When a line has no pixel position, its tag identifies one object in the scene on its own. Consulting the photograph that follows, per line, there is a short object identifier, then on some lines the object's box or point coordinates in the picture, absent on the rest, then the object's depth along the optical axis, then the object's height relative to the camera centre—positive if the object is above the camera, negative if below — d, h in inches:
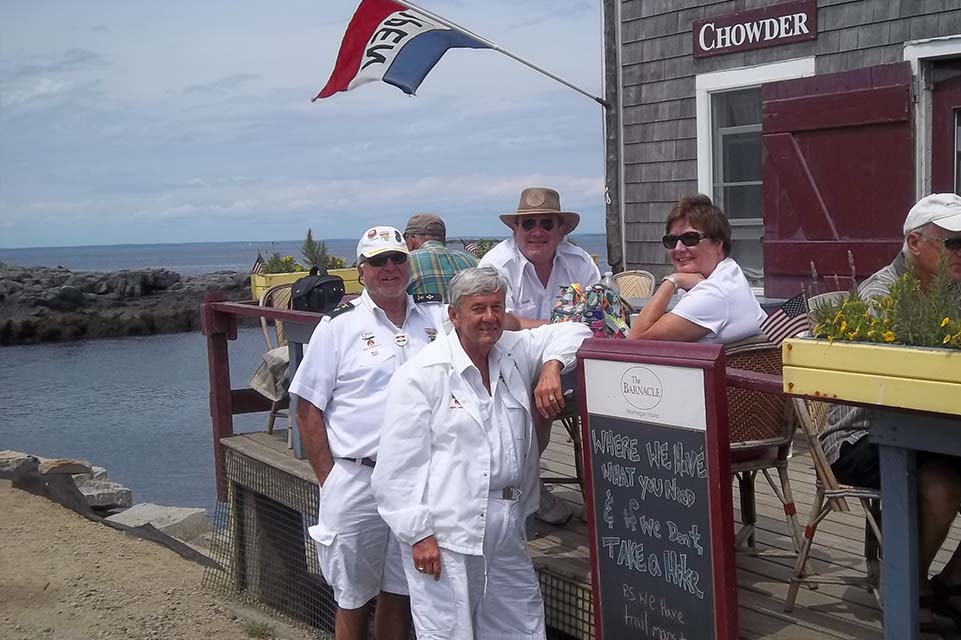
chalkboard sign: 117.6 -30.9
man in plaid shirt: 189.0 -6.6
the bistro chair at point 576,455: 177.3 -38.7
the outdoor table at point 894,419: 101.2 -19.9
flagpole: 380.2 +70.1
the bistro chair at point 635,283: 361.7 -20.5
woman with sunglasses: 138.4 -9.1
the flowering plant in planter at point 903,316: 101.3 -10.2
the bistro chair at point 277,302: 271.1 -18.1
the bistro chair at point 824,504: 126.1 -35.5
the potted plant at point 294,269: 389.4 -13.3
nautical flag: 375.6 +65.7
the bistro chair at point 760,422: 139.5 -26.8
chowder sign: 338.0 +61.8
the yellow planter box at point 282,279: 386.6 -16.1
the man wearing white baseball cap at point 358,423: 149.0 -26.6
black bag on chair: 229.5 -12.8
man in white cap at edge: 118.4 -25.4
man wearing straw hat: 174.2 -5.5
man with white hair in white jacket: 127.2 -28.6
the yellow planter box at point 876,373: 97.7 -15.4
